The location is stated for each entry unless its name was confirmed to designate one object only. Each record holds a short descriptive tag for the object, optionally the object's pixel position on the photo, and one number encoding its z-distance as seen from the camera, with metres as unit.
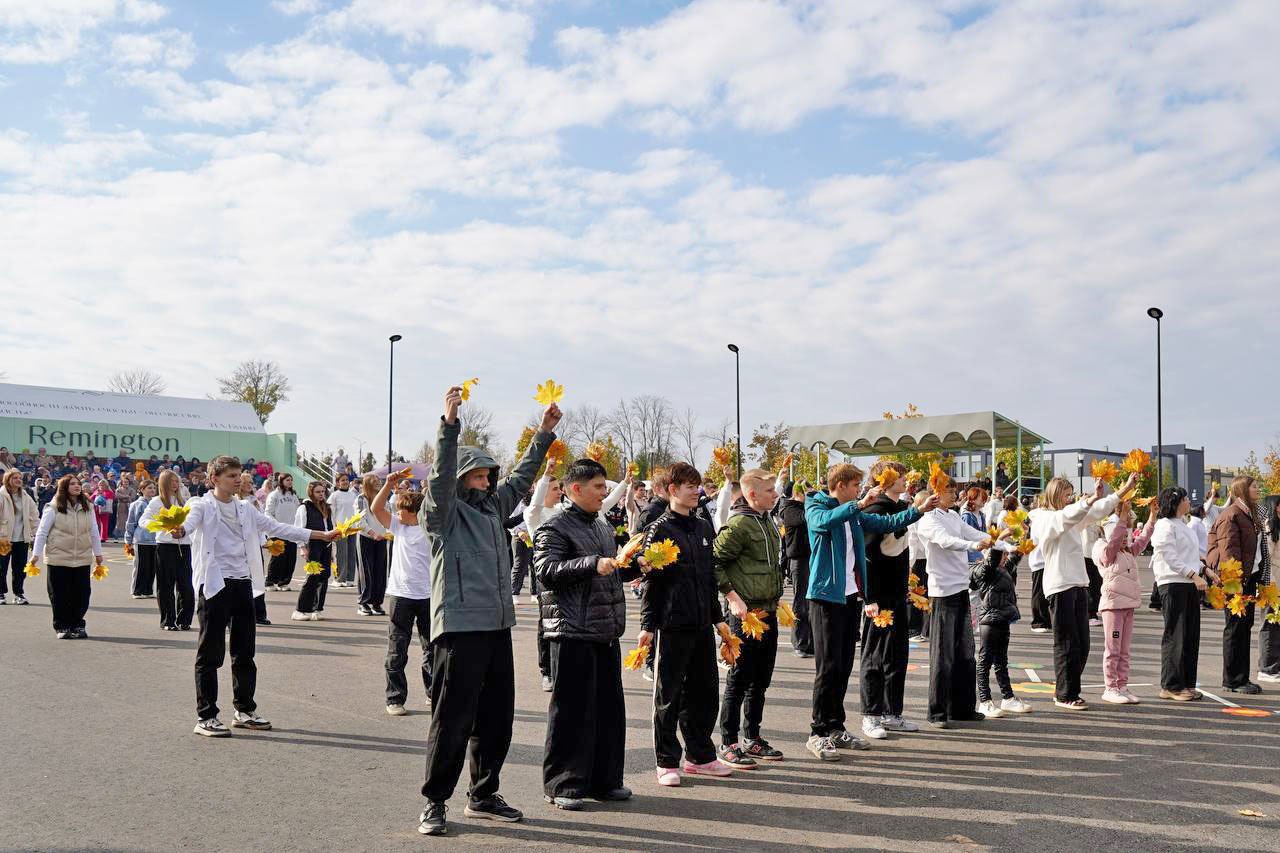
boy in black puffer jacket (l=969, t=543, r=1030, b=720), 8.94
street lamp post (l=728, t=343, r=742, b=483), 50.19
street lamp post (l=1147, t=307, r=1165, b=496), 35.47
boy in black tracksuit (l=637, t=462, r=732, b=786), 6.62
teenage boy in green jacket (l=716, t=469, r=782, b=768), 7.07
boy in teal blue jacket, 7.23
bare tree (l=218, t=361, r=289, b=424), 70.69
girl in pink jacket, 9.42
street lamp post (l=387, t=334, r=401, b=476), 44.78
